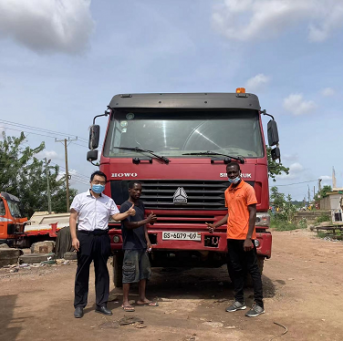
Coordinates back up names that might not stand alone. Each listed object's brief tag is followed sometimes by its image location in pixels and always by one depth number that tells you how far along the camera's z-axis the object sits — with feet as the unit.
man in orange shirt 16.39
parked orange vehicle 46.80
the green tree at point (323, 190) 147.41
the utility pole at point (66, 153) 126.51
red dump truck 18.12
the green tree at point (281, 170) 79.10
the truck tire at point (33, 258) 34.63
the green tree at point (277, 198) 101.55
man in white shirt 16.31
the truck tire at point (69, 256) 35.45
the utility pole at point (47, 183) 105.29
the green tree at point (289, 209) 91.06
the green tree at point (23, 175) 91.91
